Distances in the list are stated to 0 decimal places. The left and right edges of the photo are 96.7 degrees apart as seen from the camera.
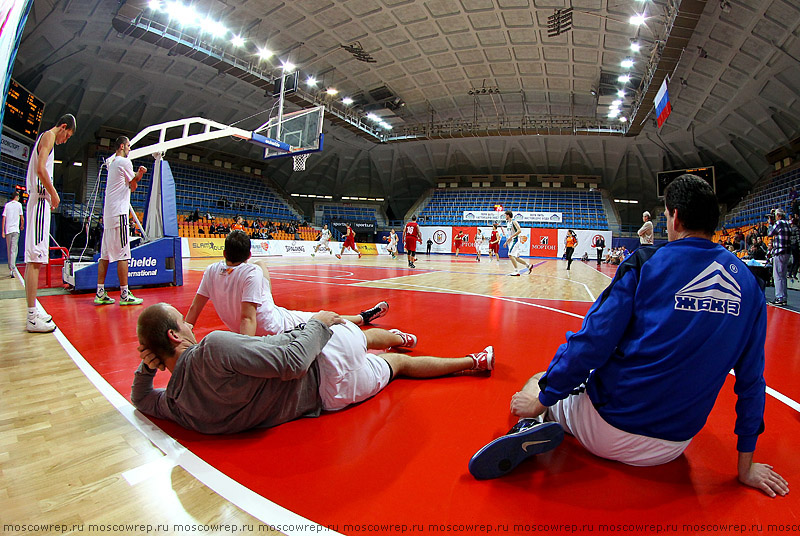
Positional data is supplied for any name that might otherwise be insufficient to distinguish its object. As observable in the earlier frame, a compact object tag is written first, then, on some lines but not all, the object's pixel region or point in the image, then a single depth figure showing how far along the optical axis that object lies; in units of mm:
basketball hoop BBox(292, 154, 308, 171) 18339
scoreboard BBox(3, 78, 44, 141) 14336
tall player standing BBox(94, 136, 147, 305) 4484
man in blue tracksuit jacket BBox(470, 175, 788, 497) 1277
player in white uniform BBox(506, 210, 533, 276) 11352
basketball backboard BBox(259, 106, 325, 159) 16594
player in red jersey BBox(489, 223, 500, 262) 18198
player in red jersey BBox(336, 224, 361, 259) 17022
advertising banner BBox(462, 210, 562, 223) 31969
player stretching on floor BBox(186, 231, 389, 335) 2383
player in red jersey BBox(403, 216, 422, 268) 14172
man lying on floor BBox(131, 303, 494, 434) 1542
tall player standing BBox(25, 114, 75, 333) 3332
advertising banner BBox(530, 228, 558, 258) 29953
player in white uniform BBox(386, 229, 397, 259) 21566
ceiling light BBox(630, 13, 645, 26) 14113
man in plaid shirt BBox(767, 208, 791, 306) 6734
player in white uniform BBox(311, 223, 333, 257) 20516
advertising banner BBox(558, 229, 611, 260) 29031
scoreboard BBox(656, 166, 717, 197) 19761
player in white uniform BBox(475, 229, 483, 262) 21484
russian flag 15812
